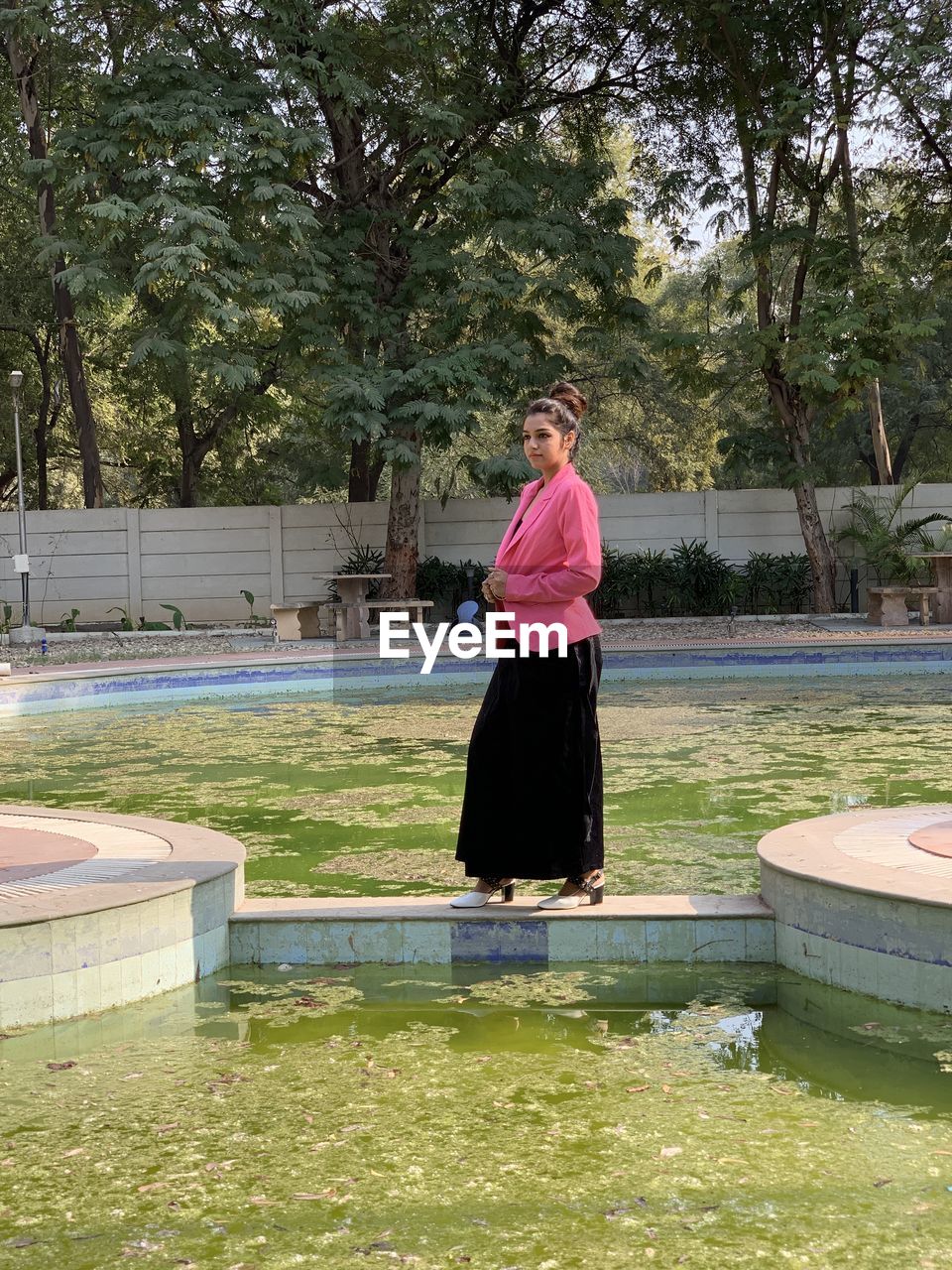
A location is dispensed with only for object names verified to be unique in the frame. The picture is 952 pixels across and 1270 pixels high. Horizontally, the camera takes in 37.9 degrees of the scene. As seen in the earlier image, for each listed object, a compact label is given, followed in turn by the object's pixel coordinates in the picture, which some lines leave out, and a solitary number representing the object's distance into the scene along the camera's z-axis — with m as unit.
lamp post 14.45
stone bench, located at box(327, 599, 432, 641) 15.16
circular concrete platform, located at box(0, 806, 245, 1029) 3.35
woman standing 3.79
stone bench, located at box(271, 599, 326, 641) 15.12
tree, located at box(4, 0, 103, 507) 14.28
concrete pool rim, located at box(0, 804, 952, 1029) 3.35
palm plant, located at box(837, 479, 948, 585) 15.41
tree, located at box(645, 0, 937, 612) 14.94
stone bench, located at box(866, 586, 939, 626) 14.73
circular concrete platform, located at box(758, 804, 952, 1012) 3.30
